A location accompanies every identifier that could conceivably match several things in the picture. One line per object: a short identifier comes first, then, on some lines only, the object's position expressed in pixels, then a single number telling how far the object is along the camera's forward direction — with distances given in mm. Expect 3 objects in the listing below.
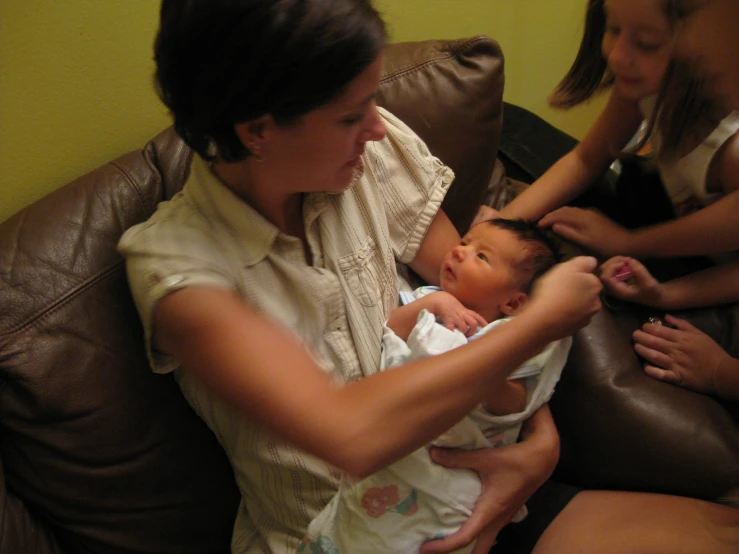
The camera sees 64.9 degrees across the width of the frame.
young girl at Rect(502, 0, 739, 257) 1159
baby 983
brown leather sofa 944
